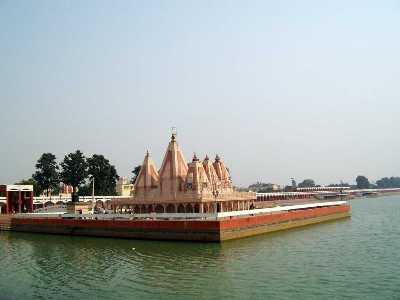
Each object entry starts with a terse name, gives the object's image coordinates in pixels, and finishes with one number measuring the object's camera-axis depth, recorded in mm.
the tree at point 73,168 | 80375
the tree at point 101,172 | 82119
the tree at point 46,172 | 81375
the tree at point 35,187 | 84500
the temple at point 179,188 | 46375
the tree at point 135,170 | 97706
